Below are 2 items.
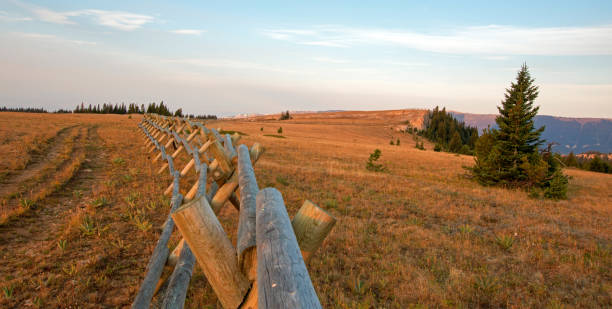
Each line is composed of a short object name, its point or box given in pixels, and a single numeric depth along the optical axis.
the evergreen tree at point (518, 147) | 11.34
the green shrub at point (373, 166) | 13.79
